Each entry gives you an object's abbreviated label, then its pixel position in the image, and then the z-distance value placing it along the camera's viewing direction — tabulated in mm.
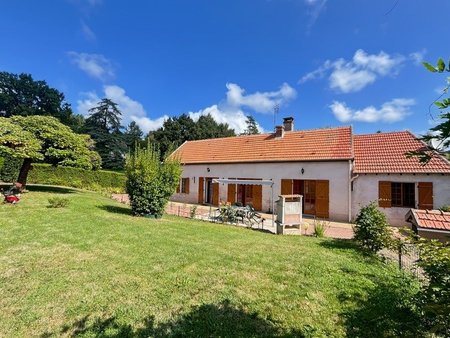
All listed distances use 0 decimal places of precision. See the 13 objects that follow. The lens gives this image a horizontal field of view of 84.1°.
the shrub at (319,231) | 10023
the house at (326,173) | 13703
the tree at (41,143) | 12781
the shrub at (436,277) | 1931
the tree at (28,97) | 46625
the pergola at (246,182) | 14414
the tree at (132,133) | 45969
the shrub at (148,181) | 11211
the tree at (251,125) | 68869
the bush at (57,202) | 10780
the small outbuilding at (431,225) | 4625
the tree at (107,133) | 42375
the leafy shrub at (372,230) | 7344
